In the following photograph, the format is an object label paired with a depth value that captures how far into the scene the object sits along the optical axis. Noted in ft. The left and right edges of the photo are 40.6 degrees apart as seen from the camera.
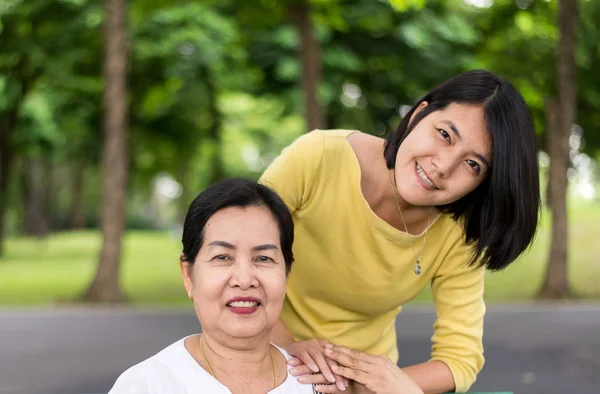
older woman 7.34
